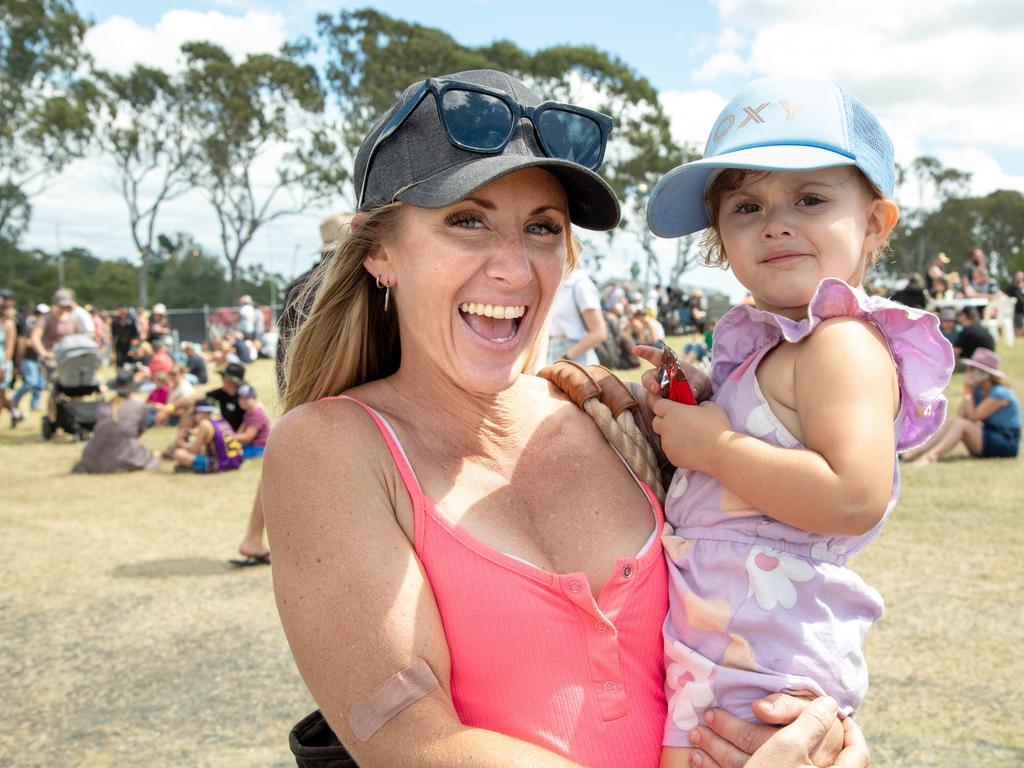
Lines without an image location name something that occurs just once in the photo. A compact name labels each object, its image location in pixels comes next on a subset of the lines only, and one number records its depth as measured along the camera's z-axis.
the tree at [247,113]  31.53
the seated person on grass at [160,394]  14.16
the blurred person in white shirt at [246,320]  25.64
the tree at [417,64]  31.22
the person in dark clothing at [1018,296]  22.47
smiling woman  1.52
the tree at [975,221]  67.81
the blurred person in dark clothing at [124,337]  22.19
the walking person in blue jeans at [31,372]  15.88
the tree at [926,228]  67.12
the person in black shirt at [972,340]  11.50
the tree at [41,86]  27.27
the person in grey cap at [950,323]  16.17
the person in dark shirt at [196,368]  17.44
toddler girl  1.60
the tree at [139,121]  31.41
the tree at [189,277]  58.19
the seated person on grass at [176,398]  12.62
